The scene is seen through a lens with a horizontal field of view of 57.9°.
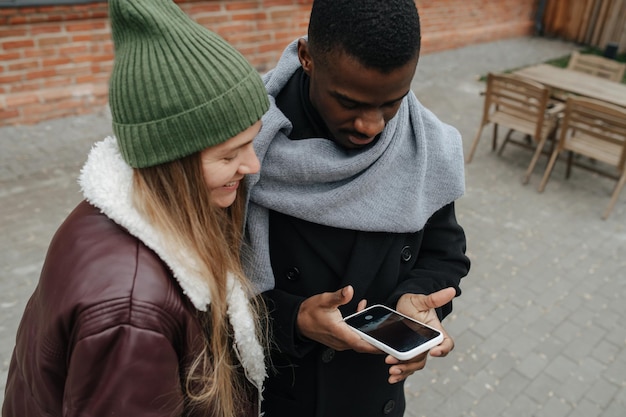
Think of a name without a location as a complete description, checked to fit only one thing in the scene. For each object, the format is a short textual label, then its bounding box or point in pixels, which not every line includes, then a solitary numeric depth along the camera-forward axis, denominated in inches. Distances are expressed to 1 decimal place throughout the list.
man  55.5
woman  43.5
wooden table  263.4
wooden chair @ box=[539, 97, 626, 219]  220.8
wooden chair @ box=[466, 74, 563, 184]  243.6
